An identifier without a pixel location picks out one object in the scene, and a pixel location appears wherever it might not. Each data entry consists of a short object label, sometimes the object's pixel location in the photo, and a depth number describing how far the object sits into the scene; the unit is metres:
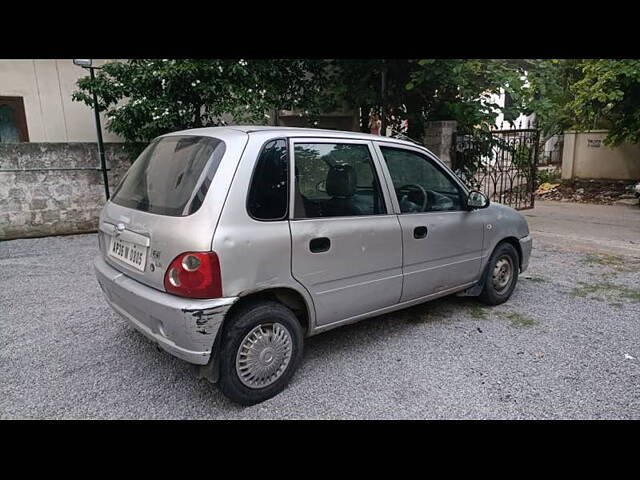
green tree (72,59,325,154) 6.71
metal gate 8.28
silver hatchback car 2.53
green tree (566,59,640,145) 10.12
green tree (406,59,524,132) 7.20
